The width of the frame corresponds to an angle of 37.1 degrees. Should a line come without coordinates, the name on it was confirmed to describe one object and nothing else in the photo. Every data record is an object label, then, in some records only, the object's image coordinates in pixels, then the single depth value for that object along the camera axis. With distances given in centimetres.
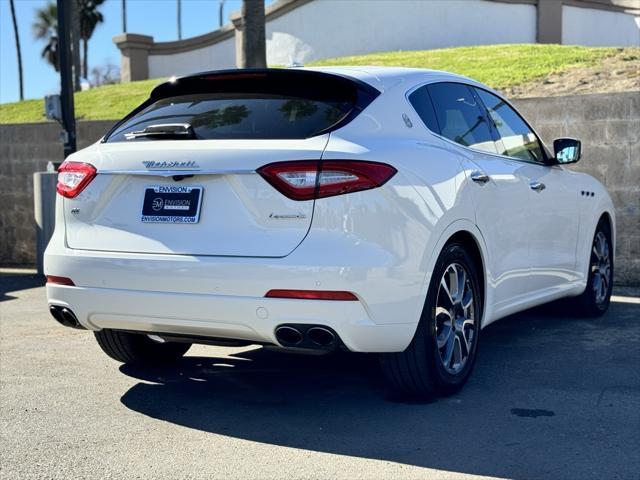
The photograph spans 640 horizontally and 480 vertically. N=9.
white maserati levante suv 439
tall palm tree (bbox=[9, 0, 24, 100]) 5159
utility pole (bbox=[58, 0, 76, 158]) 1176
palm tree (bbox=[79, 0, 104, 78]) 5460
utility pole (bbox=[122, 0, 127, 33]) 5919
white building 2362
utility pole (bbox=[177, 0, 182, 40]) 6534
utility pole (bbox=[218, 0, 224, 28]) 6770
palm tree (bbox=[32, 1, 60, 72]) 5831
